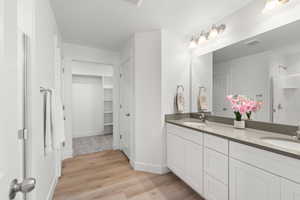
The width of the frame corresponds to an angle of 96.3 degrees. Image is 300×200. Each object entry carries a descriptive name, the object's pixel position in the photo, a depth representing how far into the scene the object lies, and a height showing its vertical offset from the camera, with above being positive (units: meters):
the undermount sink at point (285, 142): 1.12 -0.37
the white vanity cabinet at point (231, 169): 0.90 -0.60
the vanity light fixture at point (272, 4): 1.33 +0.97
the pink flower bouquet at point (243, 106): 1.58 -0.08
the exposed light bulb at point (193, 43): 2.28 +0.96
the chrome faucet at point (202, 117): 2.14 -0.28
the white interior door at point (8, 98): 0.40 +0.00
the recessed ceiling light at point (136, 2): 1.57 +1.16
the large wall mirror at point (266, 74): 1.33 +0.31
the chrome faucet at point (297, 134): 1.15 -0.30
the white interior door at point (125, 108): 2.69 -0.17
